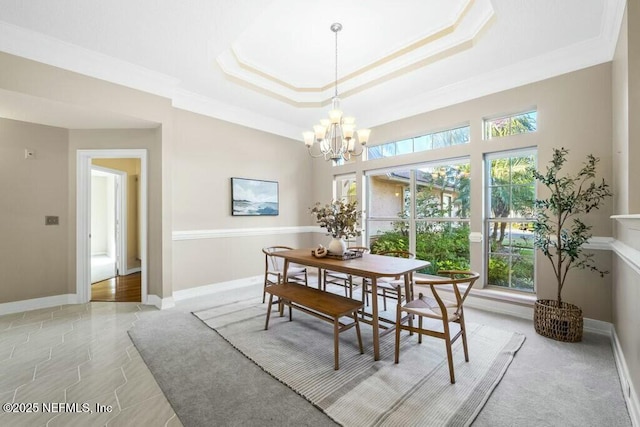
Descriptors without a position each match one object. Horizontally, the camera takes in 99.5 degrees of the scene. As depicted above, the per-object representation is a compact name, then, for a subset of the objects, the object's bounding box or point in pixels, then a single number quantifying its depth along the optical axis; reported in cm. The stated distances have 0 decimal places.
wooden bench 226
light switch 367
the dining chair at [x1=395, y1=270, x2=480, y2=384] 203
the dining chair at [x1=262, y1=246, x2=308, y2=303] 362
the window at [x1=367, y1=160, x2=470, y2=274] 401
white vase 302
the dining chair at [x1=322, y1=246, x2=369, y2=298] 385
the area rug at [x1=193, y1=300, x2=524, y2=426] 173
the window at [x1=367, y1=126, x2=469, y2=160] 392
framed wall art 461
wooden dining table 230
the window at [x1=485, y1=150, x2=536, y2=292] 341
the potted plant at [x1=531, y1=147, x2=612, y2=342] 264
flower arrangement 301
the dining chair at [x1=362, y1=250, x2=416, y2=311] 299
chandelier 288
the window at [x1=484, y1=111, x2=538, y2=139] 333
